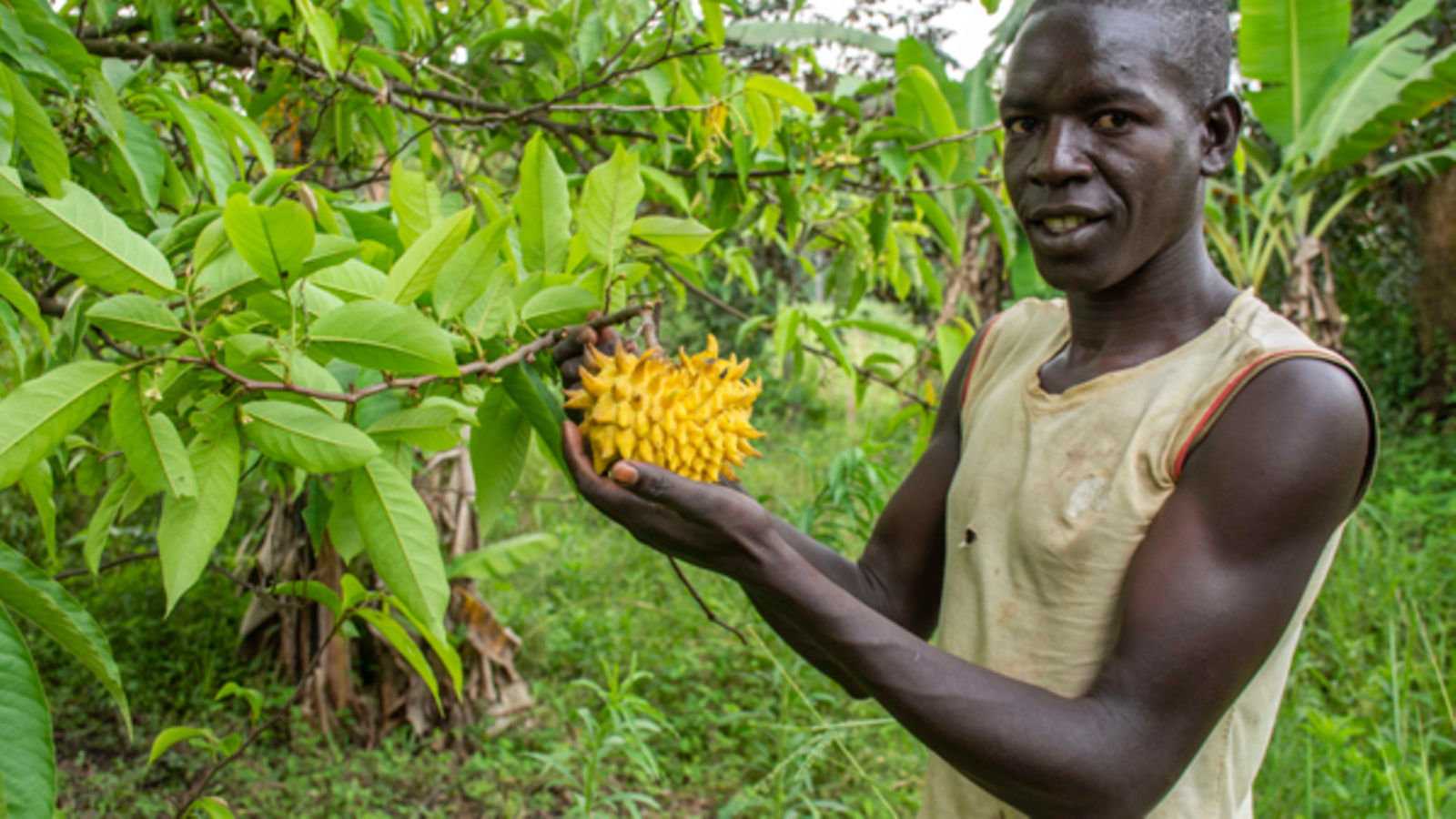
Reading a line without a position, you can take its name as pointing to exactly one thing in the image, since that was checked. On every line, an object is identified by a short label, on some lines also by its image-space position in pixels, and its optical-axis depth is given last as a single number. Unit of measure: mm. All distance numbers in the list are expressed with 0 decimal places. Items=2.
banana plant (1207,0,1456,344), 5035
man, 997
